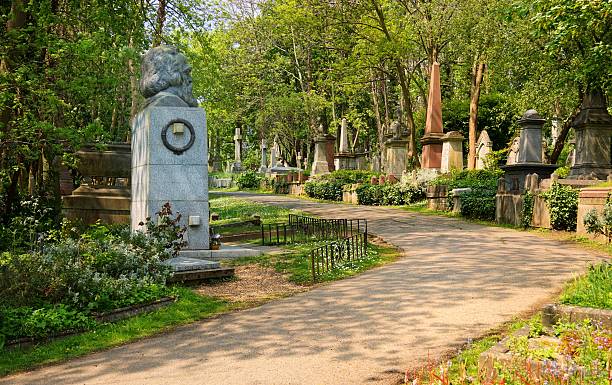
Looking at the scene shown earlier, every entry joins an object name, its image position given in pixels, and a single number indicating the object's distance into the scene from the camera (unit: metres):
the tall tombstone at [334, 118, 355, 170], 38.75
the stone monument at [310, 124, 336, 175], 38.62
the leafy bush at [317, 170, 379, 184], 30.42
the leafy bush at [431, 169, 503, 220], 17.72
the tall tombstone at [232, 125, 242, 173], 58.25
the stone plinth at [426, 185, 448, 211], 20.61
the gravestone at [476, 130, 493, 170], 30.20
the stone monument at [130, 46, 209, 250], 10.64
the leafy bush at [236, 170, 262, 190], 45.47
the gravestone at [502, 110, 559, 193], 17.06
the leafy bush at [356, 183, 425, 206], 23.67
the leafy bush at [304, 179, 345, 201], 29.20
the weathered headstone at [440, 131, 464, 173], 26.42
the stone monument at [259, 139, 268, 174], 52.98
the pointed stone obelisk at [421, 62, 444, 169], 27.72
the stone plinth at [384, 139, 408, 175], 30.81
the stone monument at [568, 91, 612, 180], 18.67
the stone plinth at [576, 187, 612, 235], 12.70
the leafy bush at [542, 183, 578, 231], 14.12
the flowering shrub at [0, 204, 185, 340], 6.22
